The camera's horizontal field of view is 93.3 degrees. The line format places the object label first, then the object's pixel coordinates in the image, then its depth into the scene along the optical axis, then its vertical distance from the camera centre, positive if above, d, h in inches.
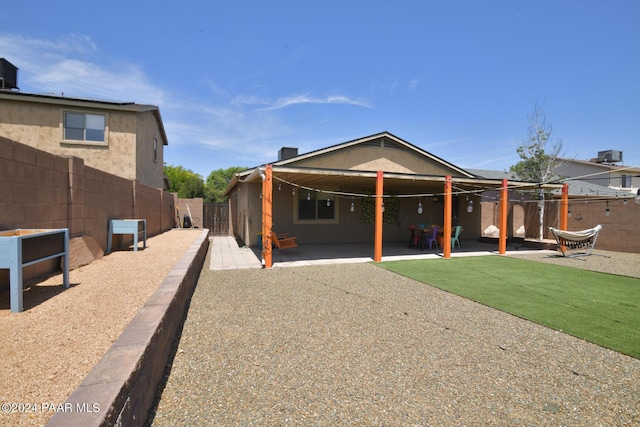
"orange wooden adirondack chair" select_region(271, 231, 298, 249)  435.2 -49.2
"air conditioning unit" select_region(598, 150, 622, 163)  1023.6 +197.3
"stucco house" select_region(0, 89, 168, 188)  455.2 +121.3
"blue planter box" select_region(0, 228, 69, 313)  121.0 -21.3
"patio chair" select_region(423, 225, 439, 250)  438.9 -38.0
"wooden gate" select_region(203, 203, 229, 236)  694.5 -25.4
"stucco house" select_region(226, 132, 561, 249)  398.9 +25.8
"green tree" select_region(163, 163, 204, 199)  1396.4 +112.9
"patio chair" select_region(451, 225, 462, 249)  441.4 -35.0
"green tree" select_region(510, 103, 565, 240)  653.3 +128.2
